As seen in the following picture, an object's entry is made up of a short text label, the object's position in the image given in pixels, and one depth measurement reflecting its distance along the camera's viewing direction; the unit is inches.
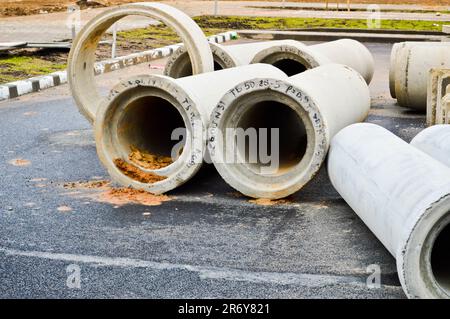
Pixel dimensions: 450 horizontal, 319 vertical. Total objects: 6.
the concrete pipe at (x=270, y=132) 240.5
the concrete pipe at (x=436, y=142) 223.9
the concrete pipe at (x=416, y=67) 388.5
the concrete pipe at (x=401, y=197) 162.2
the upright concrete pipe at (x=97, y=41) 326.0
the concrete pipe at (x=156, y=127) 248.4
